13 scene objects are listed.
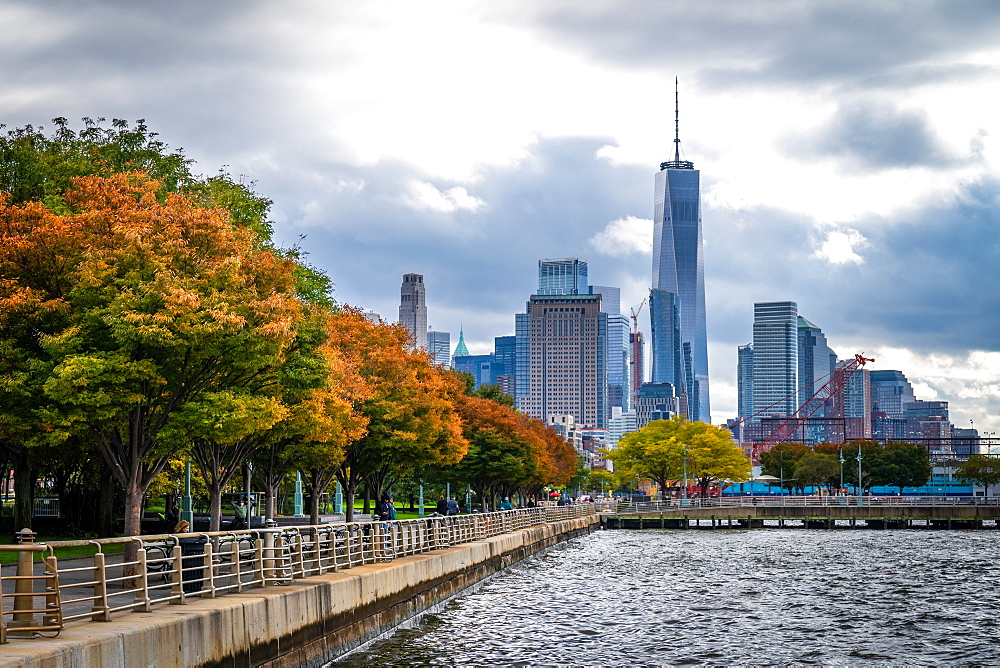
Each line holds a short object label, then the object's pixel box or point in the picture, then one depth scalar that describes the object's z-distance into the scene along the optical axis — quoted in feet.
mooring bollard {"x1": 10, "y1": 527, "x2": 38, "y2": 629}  56.44
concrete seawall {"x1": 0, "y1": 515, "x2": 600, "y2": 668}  55.93
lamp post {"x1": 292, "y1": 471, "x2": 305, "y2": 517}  255.09
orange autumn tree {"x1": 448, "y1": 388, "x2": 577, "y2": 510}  312.50
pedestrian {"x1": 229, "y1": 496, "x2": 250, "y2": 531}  159.33
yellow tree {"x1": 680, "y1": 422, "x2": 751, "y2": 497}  496.64
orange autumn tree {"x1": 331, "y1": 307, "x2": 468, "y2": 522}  198.90
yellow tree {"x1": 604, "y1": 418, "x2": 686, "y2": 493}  492.13
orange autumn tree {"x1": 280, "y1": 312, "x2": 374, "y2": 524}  140.77
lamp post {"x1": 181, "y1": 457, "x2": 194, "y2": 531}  164.86
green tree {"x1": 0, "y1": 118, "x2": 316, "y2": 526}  106.01
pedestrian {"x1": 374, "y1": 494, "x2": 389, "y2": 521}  182.09
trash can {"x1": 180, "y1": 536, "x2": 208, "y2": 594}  88.36
